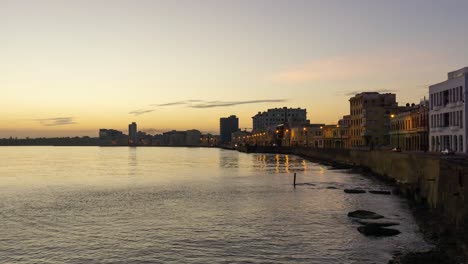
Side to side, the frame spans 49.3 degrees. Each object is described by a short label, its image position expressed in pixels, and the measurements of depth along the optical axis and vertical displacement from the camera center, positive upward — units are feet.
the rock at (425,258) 90.07 -20.30
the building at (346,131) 626.64 +19.75
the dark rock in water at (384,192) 201.46 -18.27
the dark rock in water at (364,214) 143.74 -19.53
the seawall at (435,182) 105.70 -11.06
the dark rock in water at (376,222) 131.13 -20.20
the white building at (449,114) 257.14 +17.77
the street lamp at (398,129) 440.04 +15.05
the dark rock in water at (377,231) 120.67 -20.23
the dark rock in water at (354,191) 209.85 -18.31
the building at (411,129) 357.41 +13.30
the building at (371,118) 535.60 +30.91
